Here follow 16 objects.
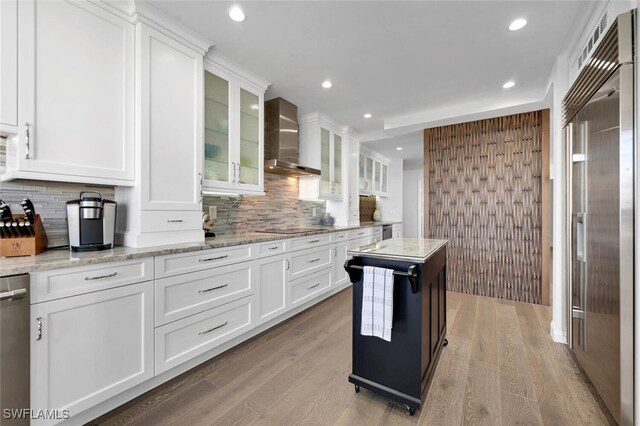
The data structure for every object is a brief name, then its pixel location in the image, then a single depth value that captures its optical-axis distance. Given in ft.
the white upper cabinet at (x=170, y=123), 6.19
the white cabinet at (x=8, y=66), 4.44
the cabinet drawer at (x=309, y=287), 9.62
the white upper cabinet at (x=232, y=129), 7.93
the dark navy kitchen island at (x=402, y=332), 5.13
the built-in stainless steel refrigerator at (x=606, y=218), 4.39
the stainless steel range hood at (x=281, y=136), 10.85
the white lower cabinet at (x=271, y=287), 8.13
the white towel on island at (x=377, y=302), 5.18
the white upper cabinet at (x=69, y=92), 4.65
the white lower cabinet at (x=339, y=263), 12.13
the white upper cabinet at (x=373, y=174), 18.30
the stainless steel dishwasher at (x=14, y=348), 3.83
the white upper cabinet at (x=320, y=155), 12.76
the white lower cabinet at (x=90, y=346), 4.23
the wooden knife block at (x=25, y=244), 4.58
